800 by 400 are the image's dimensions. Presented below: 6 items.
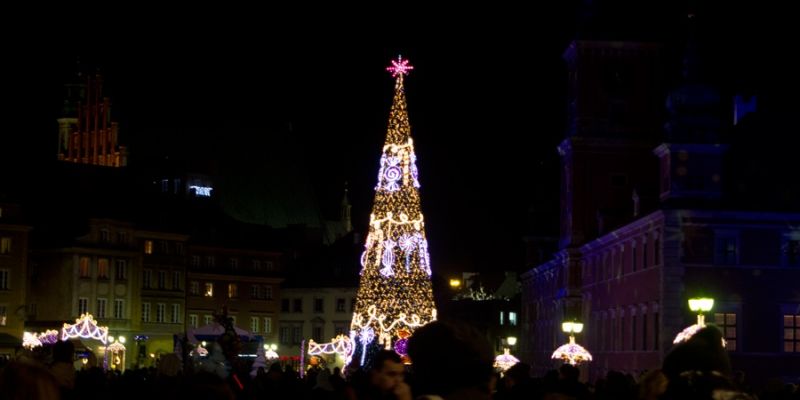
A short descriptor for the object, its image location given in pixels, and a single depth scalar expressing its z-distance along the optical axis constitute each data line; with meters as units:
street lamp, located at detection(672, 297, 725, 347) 32.31
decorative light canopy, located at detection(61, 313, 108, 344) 77.46
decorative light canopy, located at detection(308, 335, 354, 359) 83.75
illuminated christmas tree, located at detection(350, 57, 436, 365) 54.91
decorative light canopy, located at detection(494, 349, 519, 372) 65.88
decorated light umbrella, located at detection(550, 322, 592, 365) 57.19
